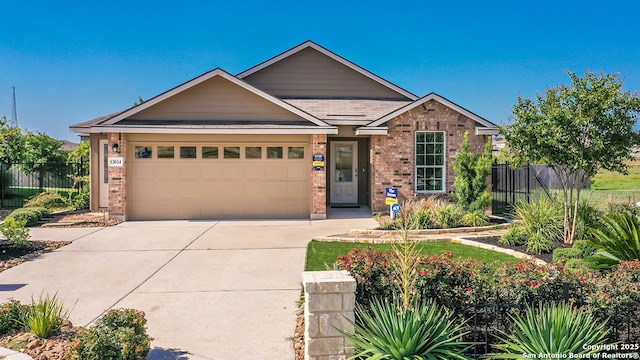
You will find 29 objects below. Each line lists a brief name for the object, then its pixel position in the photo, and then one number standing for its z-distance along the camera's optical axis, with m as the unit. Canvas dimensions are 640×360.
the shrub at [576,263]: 6.83
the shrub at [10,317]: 4.92
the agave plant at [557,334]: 3.81
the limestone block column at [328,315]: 4.19
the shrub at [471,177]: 12.75
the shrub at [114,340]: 4.01
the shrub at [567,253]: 7.82
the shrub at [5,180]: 18.62
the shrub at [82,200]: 16.94
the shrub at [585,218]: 9.34
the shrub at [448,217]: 12.06
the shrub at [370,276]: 4.75
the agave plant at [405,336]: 3.82
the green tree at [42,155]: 21.04
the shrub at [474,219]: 12.17
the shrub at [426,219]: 11.75
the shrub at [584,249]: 7.80
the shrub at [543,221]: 9.59
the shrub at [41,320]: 4.70
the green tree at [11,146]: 20.75
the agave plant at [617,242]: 6.37
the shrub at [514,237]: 9.70
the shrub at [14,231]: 9.55
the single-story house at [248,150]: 14.05
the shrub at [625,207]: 11.26
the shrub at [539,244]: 8.92
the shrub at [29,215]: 13.10
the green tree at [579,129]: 8.64
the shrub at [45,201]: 15.38
